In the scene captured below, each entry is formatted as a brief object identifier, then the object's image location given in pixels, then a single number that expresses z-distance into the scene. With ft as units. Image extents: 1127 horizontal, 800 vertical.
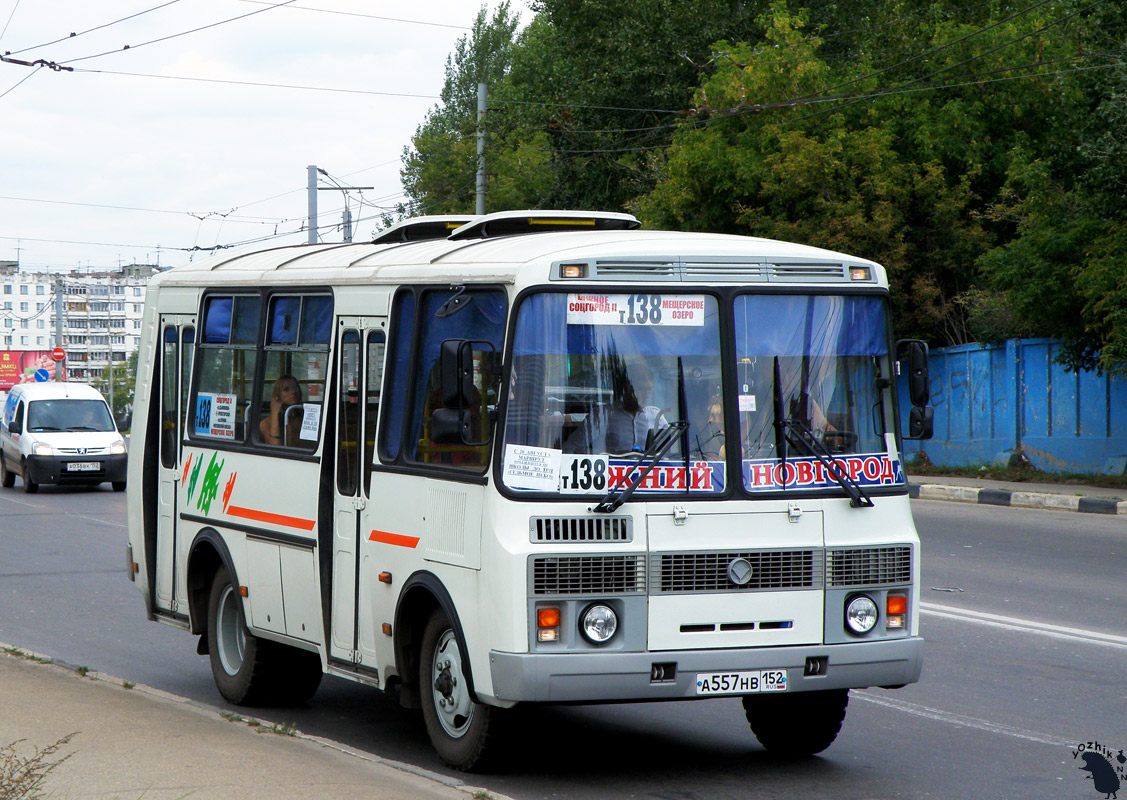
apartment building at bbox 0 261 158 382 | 620.49
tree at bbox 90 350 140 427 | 472.44
